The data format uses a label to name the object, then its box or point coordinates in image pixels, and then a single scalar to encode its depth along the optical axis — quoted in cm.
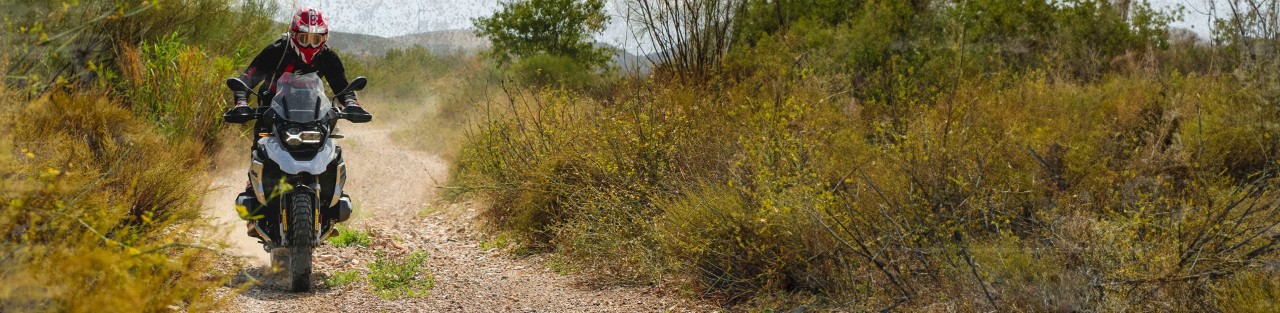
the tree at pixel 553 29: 2553
